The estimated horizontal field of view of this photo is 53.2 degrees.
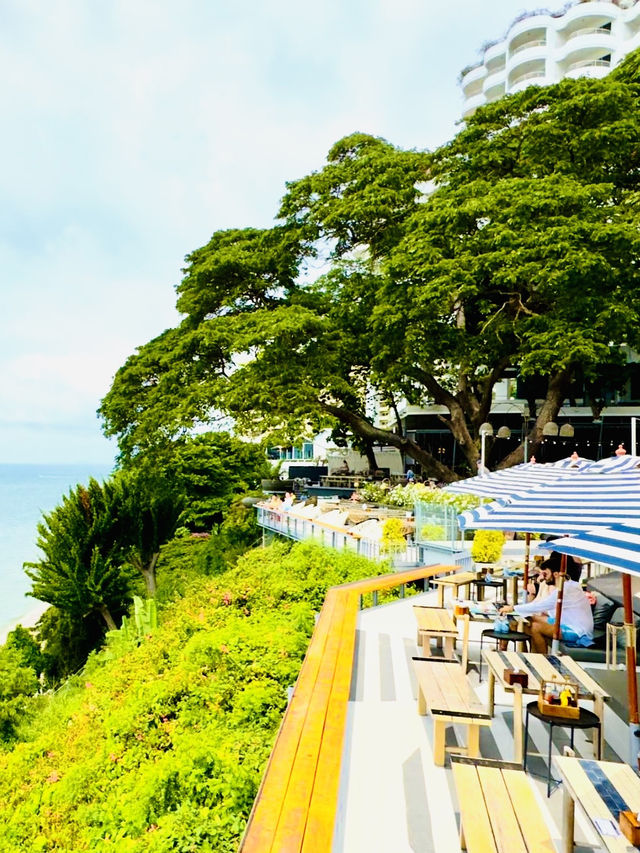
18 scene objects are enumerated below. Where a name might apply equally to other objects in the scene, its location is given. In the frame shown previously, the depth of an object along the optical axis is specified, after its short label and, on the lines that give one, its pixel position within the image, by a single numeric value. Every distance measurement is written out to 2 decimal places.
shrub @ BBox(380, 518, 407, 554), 13.43
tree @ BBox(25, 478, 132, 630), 21.89
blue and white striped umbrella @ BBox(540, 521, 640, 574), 3.21
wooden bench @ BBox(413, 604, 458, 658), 6.25
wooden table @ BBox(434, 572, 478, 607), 8.83
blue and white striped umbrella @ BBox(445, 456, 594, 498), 7.63
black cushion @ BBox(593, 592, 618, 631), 7.26
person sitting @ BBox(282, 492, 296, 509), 21.67
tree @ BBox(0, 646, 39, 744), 14.19
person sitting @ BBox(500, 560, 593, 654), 6.73
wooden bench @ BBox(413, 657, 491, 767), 4.28
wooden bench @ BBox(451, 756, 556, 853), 2.82
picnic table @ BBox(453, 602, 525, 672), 6.87
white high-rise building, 54.35
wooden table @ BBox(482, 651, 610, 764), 4.31
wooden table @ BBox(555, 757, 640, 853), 2.79
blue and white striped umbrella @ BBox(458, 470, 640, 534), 4.38
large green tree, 20.50
